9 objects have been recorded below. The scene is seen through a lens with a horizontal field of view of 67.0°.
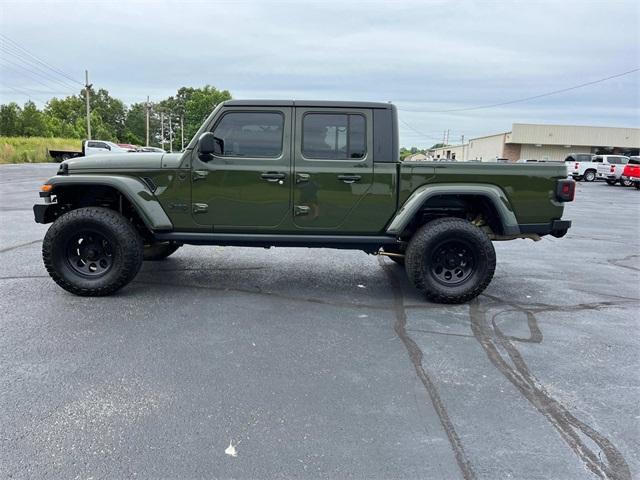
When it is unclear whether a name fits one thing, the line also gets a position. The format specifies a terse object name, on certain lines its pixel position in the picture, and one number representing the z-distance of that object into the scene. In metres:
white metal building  48.06
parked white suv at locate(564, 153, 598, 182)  31.98
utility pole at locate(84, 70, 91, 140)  57.39
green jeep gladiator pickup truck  4.89
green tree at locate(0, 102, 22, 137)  62.03
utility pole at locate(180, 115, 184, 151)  103.41
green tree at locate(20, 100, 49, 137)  63.53
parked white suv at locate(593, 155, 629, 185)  29.20
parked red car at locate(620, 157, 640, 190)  26.45
